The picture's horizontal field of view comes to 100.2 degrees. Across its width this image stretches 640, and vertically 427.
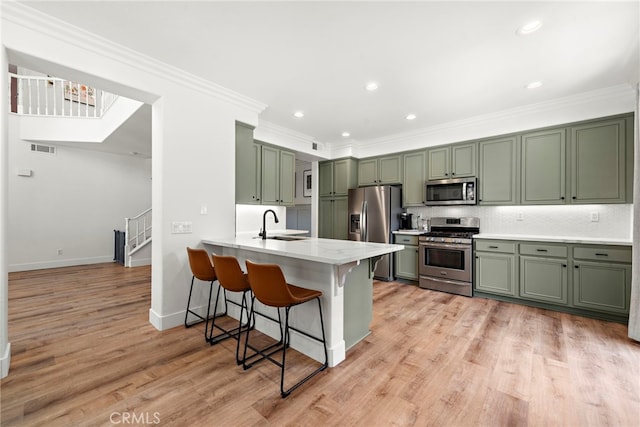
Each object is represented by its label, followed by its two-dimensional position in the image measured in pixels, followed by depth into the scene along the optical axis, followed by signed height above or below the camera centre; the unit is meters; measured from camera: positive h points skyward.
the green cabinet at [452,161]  4.30 +0.87
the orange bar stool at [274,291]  1.86 -0.57
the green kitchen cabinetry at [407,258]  4.63 -0.80
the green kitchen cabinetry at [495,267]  3.70 -0.77
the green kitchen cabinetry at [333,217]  5.61 -0.10
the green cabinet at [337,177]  5.57 +0.77
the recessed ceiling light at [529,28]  2.15 +1.52
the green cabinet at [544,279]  3.36 -0.86
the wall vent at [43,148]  5.56 +1.34
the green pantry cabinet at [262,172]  3.70 +0.65
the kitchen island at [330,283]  2.14 -0.62
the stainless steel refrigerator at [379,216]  4.88 -0.06
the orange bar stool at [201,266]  2.62 -0.53
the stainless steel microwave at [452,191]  4.22 +0.36
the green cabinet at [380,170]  5.12 +0.85
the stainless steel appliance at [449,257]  4.02 -0.69
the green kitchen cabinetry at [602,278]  3.00 -0.76
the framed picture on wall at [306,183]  7.77 +0.86
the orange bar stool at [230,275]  2.25 -0.54
